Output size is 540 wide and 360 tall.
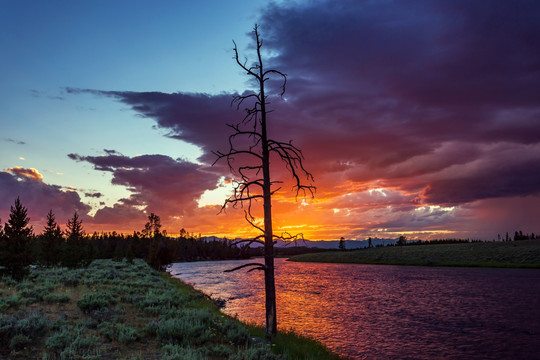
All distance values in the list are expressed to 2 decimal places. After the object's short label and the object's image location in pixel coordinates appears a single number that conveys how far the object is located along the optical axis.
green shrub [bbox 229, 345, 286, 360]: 11.13
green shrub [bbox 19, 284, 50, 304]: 17.13
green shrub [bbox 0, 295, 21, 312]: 14.93
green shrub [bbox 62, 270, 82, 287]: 24.34
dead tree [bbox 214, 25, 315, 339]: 14.88
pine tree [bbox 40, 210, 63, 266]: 53.88
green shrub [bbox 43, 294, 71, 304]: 17.31
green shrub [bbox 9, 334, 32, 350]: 10.38
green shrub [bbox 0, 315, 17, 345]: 10.80
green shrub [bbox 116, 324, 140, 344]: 12.00
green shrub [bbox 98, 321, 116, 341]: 12.30
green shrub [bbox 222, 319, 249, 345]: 13.44
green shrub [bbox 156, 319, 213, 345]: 12.52
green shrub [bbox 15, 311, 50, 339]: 11.32
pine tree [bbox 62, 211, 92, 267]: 47.88
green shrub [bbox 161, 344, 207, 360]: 10.15
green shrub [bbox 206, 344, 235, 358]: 11.69
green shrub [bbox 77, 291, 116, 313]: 16.04
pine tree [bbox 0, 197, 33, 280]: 27.48
